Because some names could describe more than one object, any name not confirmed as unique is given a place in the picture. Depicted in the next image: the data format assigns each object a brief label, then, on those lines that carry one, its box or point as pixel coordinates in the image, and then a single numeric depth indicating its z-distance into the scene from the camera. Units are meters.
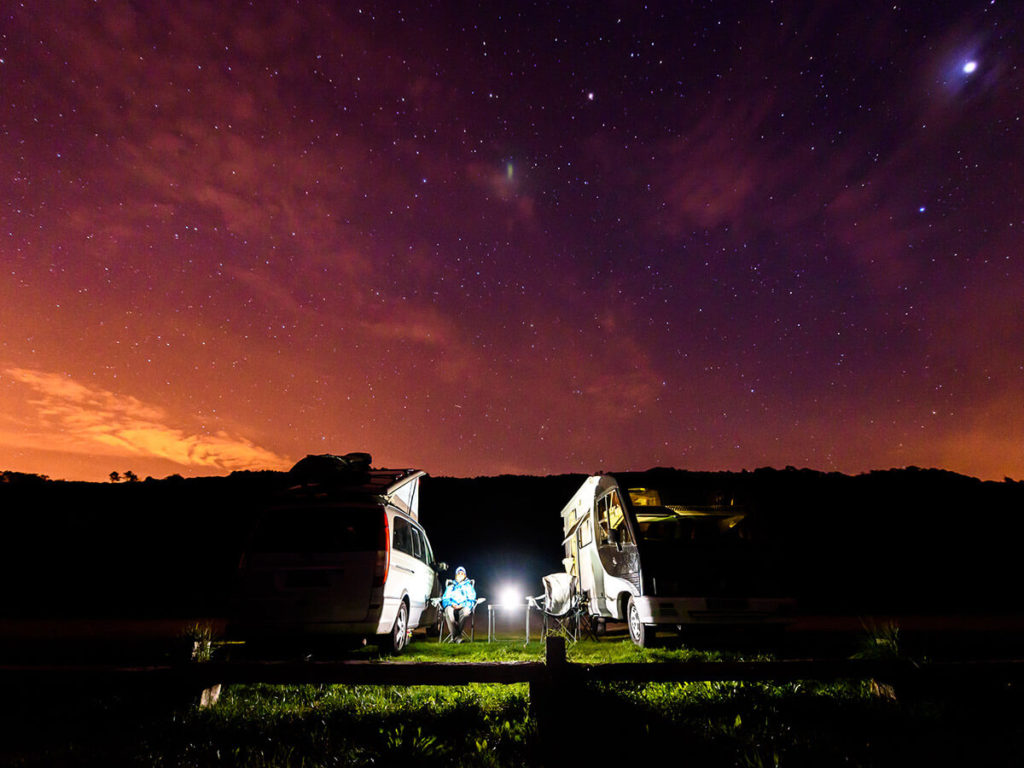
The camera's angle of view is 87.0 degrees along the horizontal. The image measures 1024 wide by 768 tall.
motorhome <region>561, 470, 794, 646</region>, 7.95
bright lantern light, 9.72
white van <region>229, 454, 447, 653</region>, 7.26
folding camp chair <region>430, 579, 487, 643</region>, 10.19
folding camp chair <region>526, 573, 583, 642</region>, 9.74
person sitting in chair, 10.00
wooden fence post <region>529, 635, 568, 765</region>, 3.33
